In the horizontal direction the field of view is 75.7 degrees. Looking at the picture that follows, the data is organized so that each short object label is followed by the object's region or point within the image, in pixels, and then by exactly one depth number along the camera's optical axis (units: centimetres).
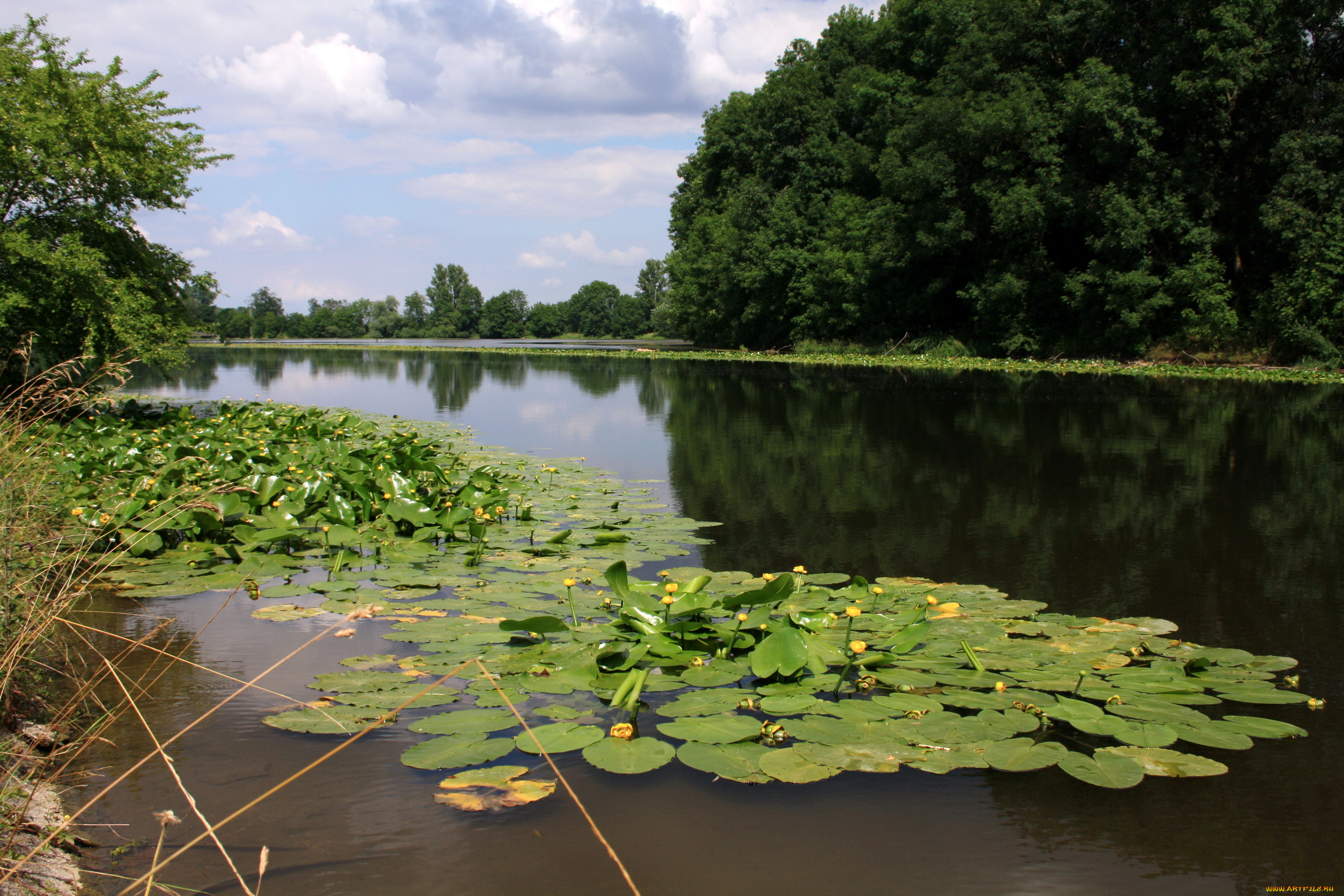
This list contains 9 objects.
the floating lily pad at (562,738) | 307
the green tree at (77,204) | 1173
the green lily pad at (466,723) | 324
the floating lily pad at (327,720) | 331
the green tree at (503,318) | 13975
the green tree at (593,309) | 13712
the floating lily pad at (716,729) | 312
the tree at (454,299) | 14400
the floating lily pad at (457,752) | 299
